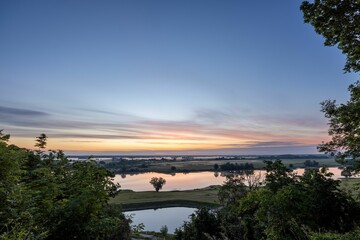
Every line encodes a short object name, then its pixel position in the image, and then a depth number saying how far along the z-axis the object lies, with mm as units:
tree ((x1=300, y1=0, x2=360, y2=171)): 10375
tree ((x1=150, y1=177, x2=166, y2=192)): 110288
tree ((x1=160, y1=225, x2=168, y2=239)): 44675
